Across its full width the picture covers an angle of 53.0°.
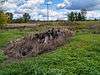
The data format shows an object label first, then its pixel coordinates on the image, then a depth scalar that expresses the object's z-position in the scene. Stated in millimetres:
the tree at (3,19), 20990
